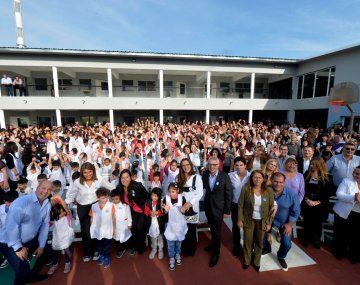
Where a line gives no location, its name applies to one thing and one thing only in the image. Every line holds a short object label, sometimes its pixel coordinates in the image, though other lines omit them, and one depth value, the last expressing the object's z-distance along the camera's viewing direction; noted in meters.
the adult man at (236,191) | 3.55
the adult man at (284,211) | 3.14
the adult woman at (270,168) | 3.75
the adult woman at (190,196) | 3.39
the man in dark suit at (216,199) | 3.32
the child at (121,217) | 3.35
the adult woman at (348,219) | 3.17
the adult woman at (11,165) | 4.53
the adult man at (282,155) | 4.84
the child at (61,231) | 3.18
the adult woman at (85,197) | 3.40
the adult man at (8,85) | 14.09
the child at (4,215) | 2.75
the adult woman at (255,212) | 3.04
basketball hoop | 13.21
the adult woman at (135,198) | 3.44
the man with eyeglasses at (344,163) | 3.87
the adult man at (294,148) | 6.05
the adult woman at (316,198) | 3.53
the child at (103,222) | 3.25
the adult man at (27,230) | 2.47
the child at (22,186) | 4.12
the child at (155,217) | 3.44
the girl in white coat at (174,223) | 3.32
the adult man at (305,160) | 4.36
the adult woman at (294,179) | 3.49
